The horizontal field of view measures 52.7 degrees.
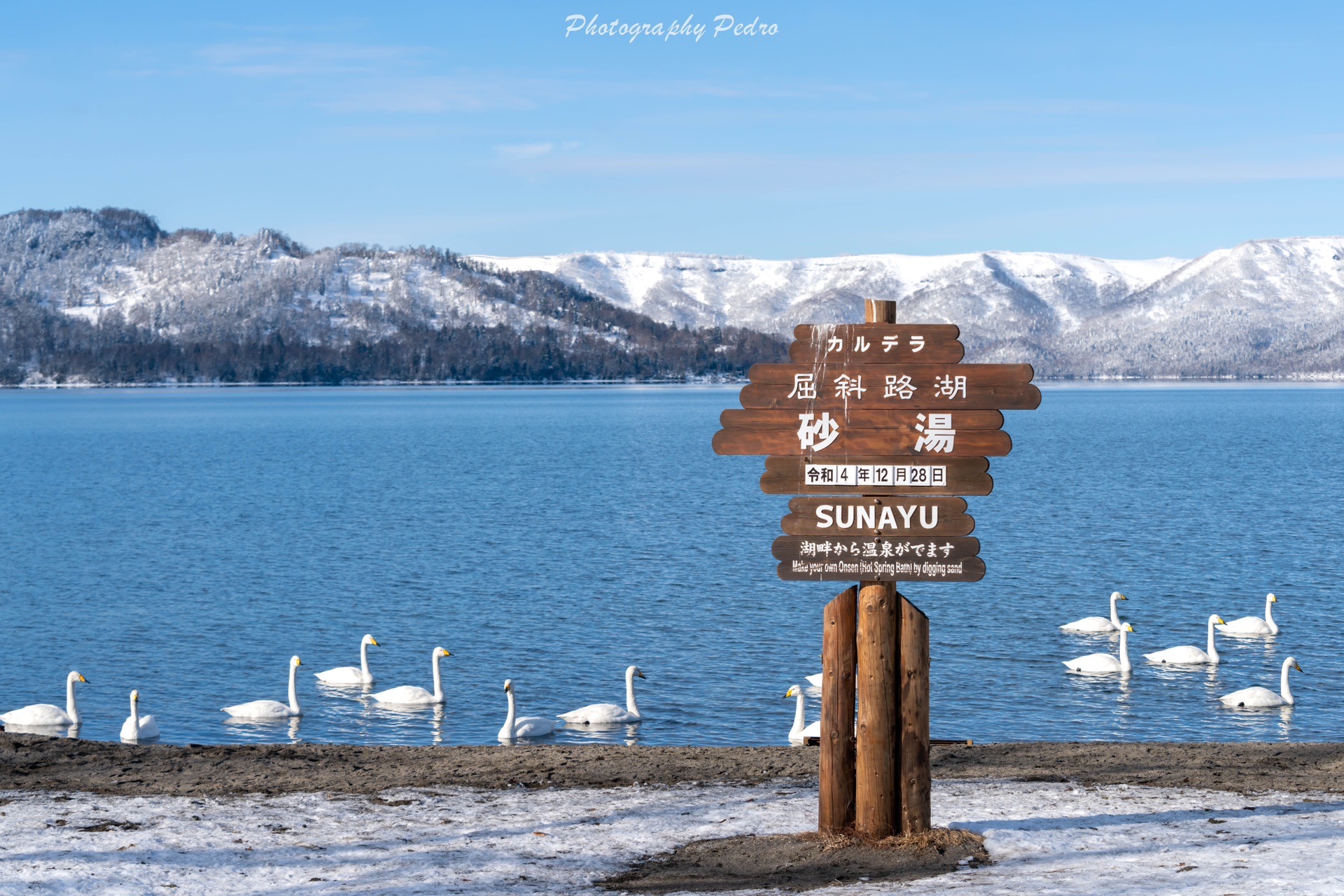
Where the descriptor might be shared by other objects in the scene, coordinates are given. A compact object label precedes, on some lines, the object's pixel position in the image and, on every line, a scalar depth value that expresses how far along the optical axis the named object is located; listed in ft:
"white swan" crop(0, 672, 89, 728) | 77.30
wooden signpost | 35.86
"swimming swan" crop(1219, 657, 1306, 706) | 81.71
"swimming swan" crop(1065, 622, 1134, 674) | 92.53
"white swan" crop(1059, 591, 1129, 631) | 107.96
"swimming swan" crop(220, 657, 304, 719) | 80.79
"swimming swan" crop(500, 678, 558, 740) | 74.90
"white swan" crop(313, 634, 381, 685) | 92.32
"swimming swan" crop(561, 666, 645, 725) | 79.15
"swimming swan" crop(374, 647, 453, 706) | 84.84
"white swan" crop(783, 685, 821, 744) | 71.26
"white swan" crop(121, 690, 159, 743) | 73.00
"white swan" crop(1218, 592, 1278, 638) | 107.34
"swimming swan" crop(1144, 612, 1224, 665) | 96.48
